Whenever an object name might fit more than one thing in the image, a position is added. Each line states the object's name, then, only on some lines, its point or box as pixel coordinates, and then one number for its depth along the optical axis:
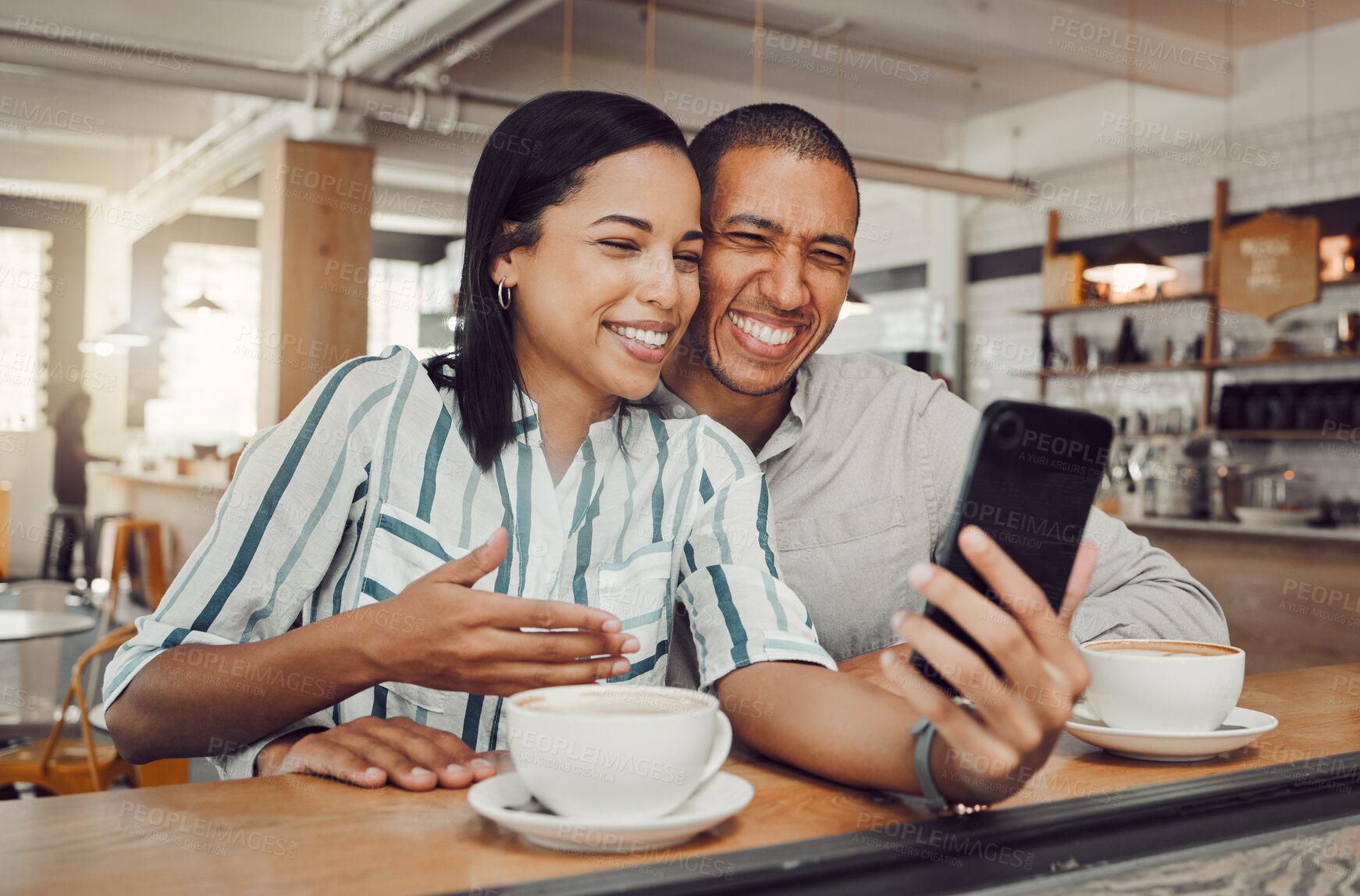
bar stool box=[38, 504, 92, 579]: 7.70
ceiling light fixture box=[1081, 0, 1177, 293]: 5.78
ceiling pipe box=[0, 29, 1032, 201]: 4.68
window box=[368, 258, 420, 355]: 11.31
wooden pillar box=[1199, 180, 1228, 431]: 6.96
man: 1.46
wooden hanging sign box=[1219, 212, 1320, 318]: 6.33
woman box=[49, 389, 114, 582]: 8.59
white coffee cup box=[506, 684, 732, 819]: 0.64
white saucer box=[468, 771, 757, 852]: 0.64
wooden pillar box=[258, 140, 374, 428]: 5.91
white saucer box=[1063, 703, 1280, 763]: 0.86
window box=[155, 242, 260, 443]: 10.88
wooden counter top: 0.60
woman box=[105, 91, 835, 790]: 1.00
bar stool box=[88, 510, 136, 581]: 7.85
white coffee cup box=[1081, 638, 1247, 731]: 0.86
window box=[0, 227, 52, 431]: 10.15
